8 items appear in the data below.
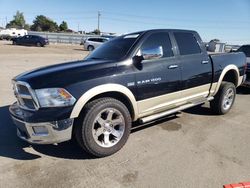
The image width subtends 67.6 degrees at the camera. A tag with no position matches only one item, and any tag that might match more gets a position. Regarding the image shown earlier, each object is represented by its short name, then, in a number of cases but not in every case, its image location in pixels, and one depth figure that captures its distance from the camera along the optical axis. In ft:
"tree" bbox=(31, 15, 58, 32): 228.64
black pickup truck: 8.21
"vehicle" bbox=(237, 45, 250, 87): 19.49
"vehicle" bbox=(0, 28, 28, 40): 113.29
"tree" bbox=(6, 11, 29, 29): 239.48
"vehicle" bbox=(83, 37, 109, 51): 71.63
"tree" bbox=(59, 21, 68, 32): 234.32
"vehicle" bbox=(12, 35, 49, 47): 82.83
